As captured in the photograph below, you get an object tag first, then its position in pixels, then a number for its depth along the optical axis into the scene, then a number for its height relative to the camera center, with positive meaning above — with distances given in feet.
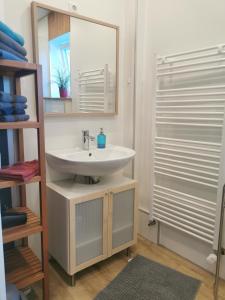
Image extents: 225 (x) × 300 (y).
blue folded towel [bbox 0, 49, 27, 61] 3.60 +0.92
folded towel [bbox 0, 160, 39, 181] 4.04 -0.99
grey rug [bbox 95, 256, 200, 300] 5.26 -3.95
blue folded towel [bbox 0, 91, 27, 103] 3.91 +0.28
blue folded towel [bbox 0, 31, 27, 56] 3.59 +1.13
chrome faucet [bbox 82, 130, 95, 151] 6.36 -0.66
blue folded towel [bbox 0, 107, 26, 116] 3.93 +0.06
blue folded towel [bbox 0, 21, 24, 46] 3.64 +1.30
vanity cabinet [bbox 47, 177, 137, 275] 5.26 -2.48
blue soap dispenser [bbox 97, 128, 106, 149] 6.69 -0.69
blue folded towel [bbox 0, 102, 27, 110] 3.89 +0.16
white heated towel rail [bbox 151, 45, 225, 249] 5.32 -0.63
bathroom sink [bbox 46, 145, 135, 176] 5.04 -1.04
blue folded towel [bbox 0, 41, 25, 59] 3.66 +1.03
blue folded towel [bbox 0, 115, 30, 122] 3.93 -0.06
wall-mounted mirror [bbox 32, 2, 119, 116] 5.59 +1.41
